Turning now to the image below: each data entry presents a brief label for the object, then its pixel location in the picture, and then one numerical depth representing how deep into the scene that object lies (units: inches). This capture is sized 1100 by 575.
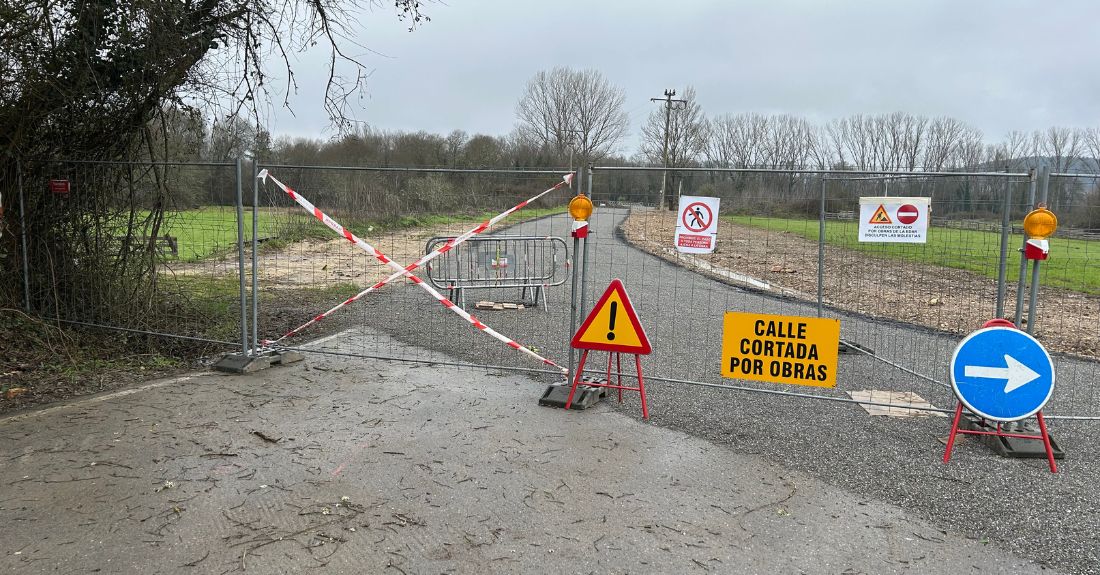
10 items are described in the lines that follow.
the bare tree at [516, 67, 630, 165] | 2733.8
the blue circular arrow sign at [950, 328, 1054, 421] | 187.6
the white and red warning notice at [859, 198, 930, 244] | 241.6
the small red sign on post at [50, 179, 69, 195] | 285.4
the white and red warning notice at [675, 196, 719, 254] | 232.4
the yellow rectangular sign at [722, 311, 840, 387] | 216.8
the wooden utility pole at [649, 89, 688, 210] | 2199.8
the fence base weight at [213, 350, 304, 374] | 262.2
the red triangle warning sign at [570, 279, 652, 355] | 220.7
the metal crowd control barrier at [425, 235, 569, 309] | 420.2
